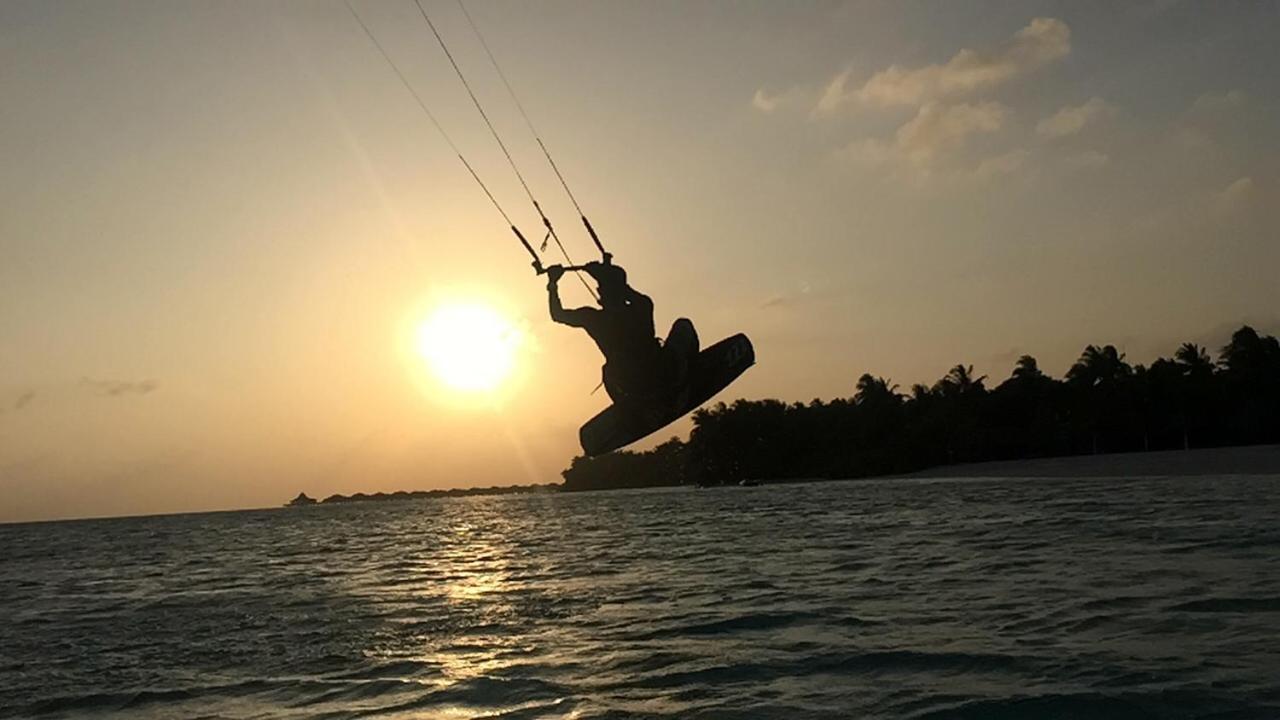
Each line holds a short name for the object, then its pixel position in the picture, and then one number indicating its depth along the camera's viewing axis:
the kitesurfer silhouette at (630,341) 16.83
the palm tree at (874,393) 170.50
